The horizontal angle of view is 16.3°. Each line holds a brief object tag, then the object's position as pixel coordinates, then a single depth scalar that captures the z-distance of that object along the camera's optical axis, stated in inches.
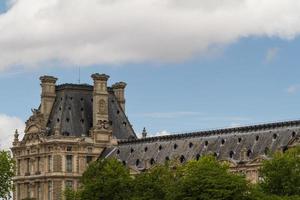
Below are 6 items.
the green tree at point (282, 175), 5049.2
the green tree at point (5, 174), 6314.0
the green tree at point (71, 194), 5654.5
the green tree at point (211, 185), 4795.8
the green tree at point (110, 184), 5319.9
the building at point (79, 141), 6565.0
